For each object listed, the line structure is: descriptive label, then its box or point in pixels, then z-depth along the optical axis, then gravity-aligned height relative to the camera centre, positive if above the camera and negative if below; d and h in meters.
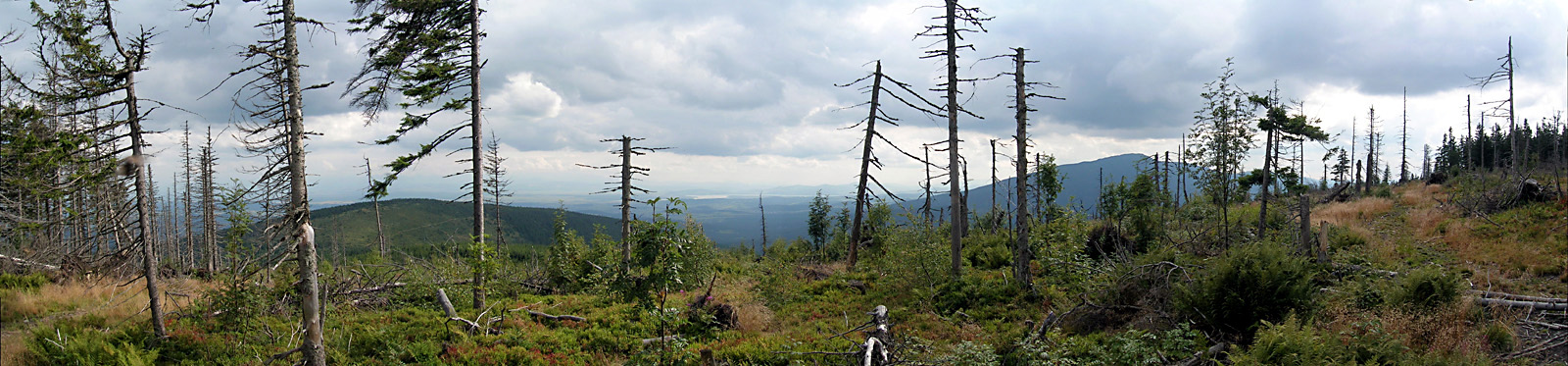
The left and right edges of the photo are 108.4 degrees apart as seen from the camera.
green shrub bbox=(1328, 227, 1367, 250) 16.25 -2.03
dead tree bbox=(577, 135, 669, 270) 17.55 +0.40
